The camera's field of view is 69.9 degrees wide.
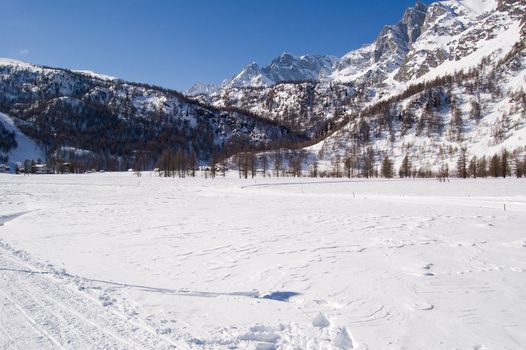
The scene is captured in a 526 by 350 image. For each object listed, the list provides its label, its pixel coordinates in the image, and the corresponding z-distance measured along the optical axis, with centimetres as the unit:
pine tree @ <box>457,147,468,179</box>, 12975
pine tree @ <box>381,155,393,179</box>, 16225
